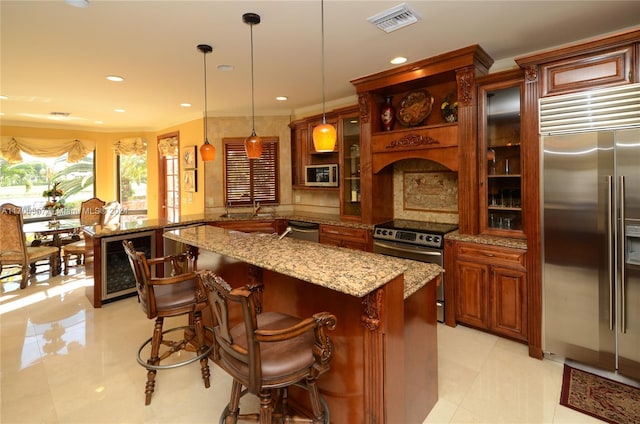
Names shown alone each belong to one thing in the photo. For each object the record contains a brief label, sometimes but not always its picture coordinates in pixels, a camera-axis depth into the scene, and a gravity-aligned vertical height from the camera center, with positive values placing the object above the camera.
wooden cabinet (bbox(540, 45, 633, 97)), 2.40 +0.99
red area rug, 2.12 -1.34
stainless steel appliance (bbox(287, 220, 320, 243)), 4.79 -0.35
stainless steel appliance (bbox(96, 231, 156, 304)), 4.11 -0.68
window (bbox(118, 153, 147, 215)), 7.81 +0.63
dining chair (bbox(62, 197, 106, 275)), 5.93 -0.08
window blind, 5.84 +0.58
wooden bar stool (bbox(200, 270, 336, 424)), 1.39 -0.68
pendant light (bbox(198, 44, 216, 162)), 3.04 +0.58
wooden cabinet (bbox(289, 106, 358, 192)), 4.64 +0.96
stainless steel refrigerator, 2.37 -0.19
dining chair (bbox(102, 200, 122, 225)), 5.94 -0.07
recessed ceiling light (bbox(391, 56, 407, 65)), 3.38 +1.49
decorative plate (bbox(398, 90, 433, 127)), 3.89 +1.15
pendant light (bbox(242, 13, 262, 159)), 2.58 +0.52
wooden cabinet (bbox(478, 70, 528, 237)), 3.20 +0.45
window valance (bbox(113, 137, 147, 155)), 7.45 +1.40
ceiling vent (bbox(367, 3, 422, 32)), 2.43 +1.42
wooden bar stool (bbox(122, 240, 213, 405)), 2.18 -0.64
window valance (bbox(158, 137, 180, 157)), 6.69 +1.27
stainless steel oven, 3.42 -0.39
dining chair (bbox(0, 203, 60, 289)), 4.59 -0.45
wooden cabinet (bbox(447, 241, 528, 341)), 2.96 -0.79
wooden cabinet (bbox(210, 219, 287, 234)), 5.08 -0.28
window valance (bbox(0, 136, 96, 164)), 6.27 +1.25
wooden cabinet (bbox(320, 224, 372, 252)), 4.15 -0.40
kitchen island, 1.64 -0.61
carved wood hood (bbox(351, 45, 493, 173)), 3.27 +1.10
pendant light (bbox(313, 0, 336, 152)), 2.14 +0.44
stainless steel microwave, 4.86 +0.47
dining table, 5.20 -0.39
